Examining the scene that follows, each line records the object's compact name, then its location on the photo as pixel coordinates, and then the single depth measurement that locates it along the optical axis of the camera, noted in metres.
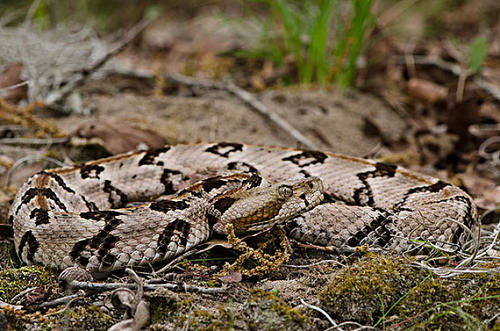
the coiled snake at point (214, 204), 6.92
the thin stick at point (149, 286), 6.13
